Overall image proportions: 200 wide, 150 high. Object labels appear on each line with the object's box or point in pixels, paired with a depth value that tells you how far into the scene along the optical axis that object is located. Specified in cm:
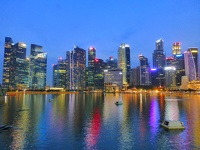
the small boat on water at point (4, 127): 4633
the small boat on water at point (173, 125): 4869
